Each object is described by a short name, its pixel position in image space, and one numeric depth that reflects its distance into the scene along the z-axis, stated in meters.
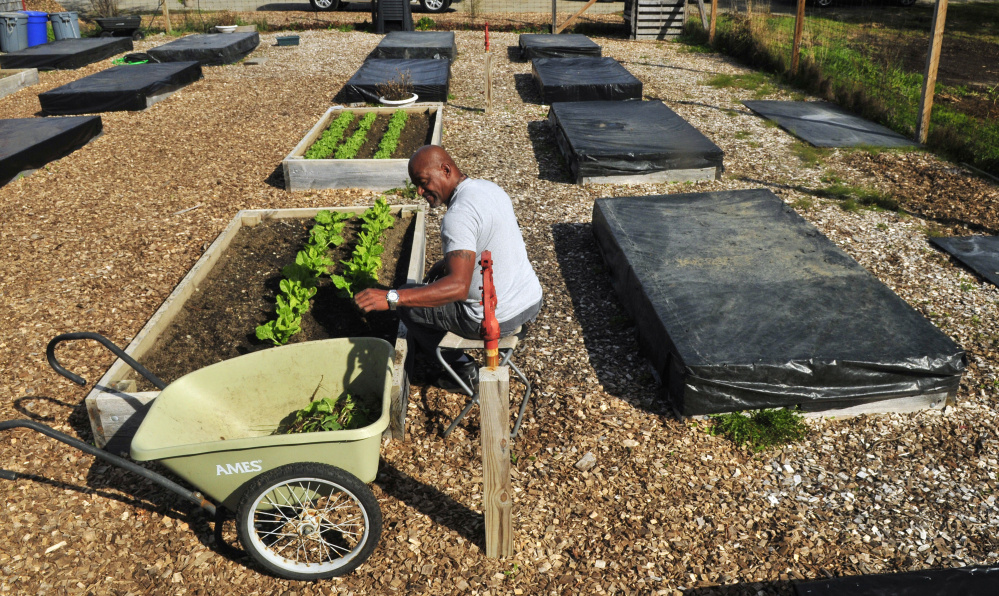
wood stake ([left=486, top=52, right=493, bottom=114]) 10.87
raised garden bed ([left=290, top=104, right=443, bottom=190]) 7.98
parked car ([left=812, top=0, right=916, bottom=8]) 22.84
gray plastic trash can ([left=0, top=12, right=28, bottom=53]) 15.38
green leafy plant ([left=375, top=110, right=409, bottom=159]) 8.64
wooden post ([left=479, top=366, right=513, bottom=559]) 2.89
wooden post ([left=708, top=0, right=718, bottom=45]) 16.91
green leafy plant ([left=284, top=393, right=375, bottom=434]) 3.66
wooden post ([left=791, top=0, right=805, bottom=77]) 12.79
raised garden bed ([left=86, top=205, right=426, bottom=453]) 4.07
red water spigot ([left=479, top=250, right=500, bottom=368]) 3.00
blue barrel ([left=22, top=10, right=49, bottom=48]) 16.14
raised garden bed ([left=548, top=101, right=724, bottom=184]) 8.18
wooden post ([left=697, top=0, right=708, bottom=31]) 17.53
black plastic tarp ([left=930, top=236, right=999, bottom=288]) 6.04
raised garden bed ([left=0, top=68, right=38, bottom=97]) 12.70
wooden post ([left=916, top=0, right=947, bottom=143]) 9.02
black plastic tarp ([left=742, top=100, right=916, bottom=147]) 9.53
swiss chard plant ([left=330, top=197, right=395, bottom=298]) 5.25
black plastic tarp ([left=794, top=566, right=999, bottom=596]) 2.68
